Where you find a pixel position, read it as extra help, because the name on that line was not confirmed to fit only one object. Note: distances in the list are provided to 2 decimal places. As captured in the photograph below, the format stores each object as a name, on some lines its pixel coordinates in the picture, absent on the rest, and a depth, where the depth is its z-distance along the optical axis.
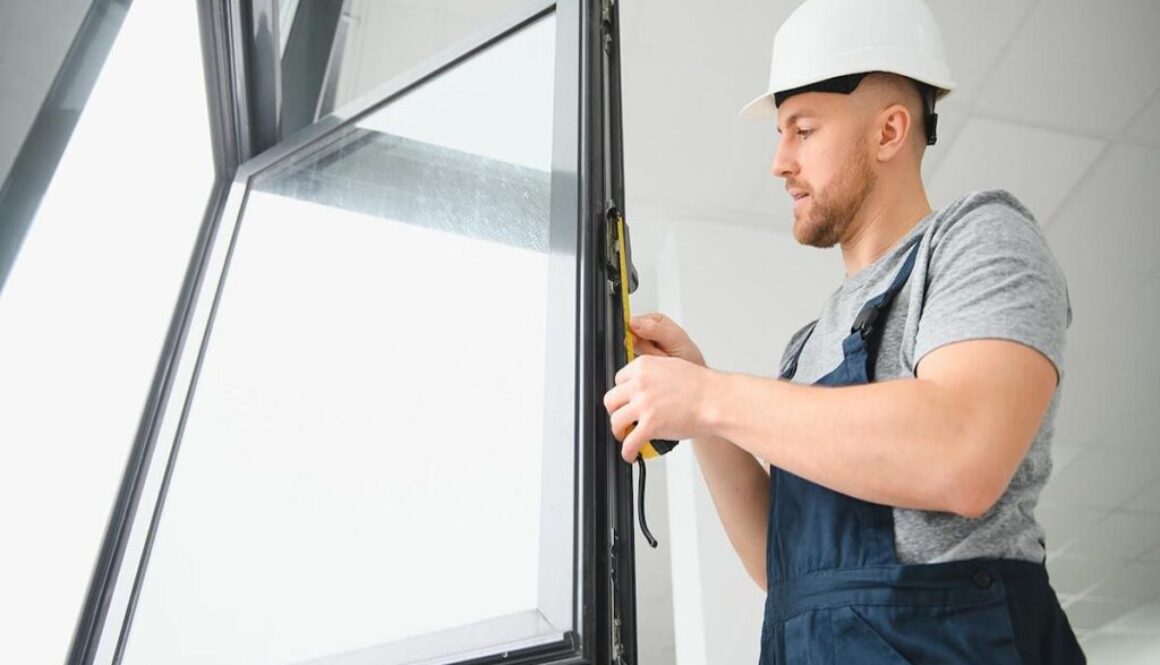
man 0.76
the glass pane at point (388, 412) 0.90
